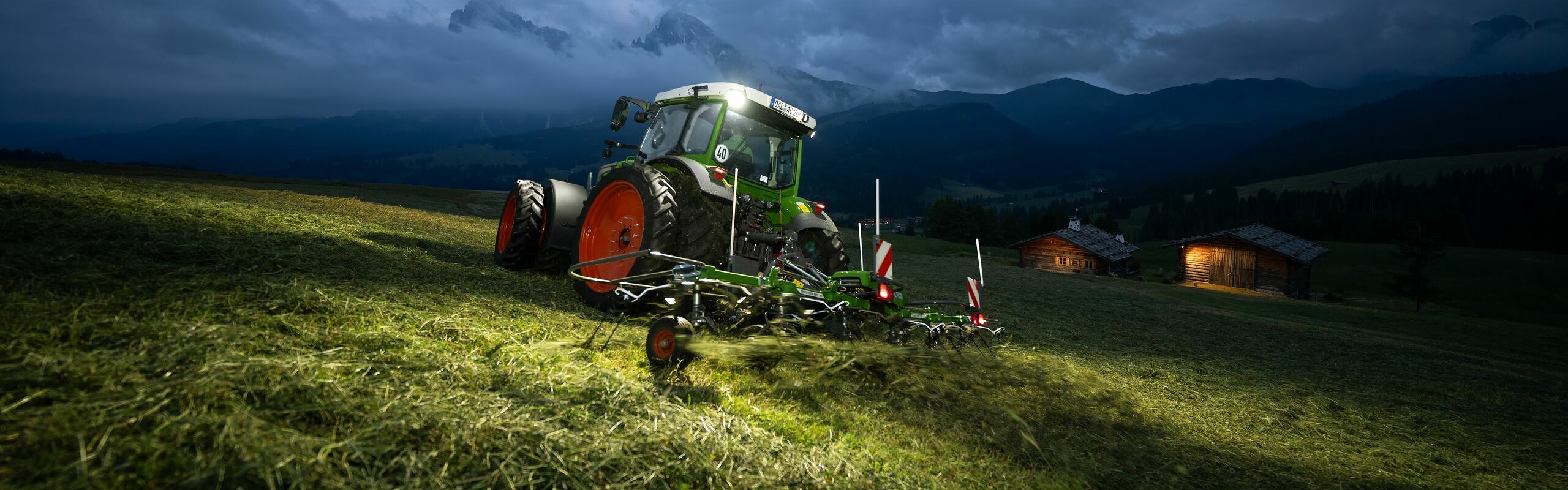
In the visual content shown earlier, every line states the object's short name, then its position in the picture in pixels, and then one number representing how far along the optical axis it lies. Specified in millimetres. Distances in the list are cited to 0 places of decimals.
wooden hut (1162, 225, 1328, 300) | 34125
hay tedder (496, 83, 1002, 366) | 3814
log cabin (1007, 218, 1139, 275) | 40625
